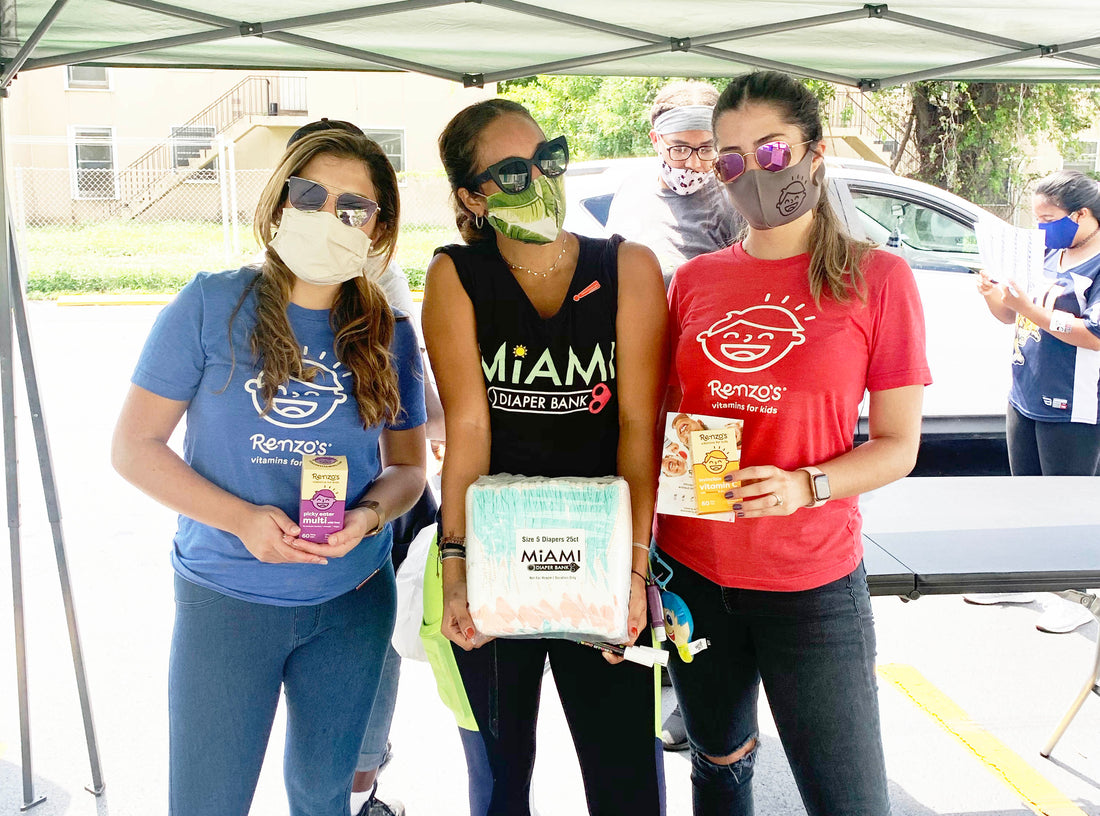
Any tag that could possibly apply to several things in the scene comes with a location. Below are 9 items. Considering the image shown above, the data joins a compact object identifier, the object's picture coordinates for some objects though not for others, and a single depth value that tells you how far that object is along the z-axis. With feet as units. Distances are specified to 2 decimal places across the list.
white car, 20.06
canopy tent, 10.12
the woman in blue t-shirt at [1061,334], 14.80
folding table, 10.14
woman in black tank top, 6.94
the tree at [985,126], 54.29
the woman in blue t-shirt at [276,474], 6.88
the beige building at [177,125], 72.95
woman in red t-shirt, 6.88
